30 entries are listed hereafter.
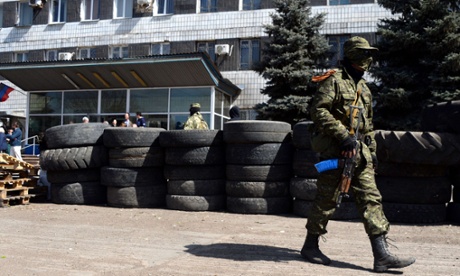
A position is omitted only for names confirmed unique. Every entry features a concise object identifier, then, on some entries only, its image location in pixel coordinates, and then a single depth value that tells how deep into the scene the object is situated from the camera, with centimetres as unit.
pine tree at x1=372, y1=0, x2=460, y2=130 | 1255
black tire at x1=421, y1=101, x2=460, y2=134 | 661
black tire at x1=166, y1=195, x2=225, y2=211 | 785
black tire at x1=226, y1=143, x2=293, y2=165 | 762
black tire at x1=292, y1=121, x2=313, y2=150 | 733
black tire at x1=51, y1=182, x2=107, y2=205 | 858
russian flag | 2353
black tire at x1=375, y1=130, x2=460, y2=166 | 636
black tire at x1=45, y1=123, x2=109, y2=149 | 862
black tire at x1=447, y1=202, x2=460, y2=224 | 661
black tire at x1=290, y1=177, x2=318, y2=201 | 715
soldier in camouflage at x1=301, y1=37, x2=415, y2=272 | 407
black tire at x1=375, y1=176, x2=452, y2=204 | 656
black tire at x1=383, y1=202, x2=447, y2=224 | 657
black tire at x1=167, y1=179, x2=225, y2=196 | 788
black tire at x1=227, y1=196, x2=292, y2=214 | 759
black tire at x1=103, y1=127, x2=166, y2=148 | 817
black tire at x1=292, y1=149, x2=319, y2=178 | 723
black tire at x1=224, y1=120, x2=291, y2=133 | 762
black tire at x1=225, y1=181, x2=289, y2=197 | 758
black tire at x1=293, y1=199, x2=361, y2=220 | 705
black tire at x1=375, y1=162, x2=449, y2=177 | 657
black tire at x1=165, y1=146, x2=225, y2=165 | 788
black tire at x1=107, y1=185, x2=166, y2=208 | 814
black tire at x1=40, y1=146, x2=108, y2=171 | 838
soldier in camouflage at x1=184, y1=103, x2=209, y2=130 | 985
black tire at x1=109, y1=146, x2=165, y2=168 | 816
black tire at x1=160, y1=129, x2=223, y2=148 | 788
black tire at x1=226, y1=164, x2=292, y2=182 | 759
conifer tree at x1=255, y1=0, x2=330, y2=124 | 1609
